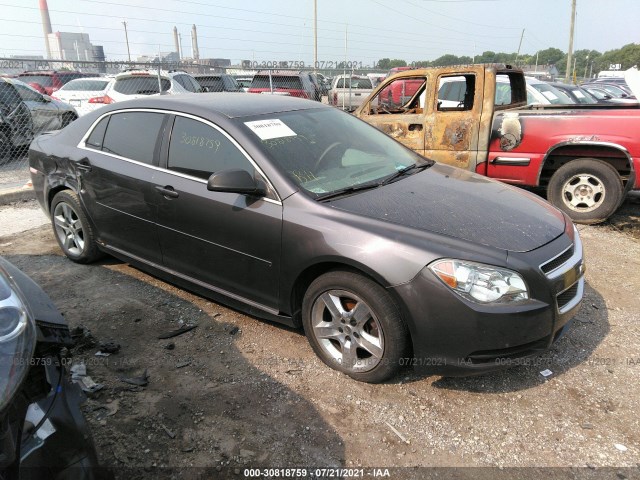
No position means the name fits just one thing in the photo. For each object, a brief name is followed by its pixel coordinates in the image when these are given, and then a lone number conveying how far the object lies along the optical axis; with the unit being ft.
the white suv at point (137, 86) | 38.01
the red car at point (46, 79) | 54.65
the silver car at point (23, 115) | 30.48
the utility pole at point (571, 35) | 99.29
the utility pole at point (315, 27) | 118.52
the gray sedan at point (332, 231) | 8.30
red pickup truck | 18.24
